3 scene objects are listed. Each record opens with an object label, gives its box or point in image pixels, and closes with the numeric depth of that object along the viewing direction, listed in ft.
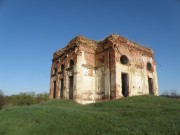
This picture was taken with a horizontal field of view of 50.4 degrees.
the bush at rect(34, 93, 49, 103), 109.08
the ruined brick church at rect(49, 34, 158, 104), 64.44
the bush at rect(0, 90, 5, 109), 102.39
